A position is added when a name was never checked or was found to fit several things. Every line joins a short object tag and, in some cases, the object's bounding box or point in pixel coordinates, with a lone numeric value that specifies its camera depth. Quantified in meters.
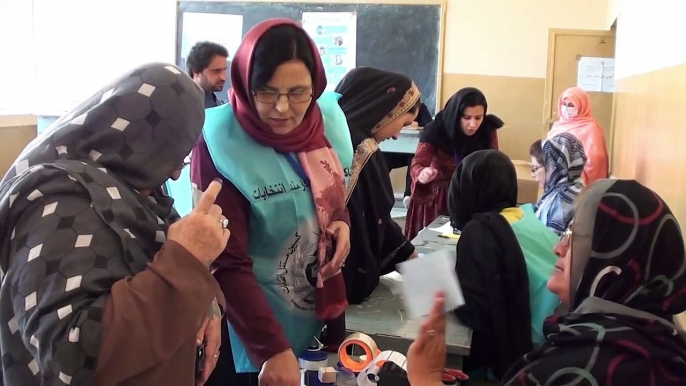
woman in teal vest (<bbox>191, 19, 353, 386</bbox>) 1.34
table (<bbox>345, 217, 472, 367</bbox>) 1.70
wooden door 4.87
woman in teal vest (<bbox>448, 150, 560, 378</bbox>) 2.10
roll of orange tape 1.48
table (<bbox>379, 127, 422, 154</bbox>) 5.47
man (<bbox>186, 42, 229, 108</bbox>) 3.70
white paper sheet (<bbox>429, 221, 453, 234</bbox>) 2.99
